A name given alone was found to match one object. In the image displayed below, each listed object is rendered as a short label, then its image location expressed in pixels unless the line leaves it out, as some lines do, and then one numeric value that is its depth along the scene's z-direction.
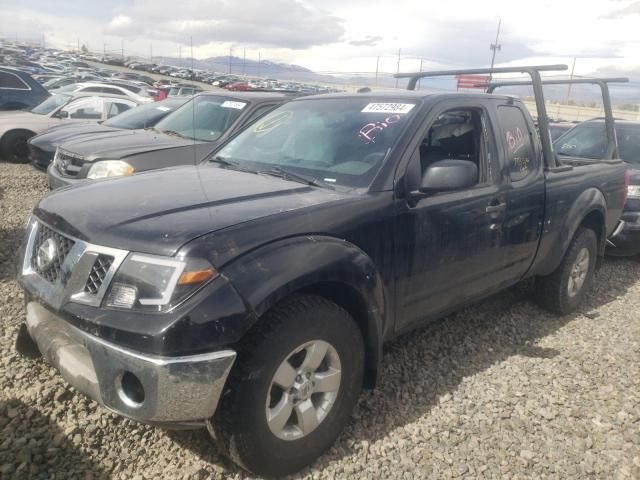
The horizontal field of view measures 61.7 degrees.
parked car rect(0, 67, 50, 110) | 11.30
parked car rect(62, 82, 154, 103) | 16.52
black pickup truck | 2.03
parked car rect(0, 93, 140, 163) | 10.05
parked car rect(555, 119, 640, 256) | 6.23
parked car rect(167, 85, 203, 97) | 21.70
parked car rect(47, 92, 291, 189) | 5.66
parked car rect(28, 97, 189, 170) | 7.46
